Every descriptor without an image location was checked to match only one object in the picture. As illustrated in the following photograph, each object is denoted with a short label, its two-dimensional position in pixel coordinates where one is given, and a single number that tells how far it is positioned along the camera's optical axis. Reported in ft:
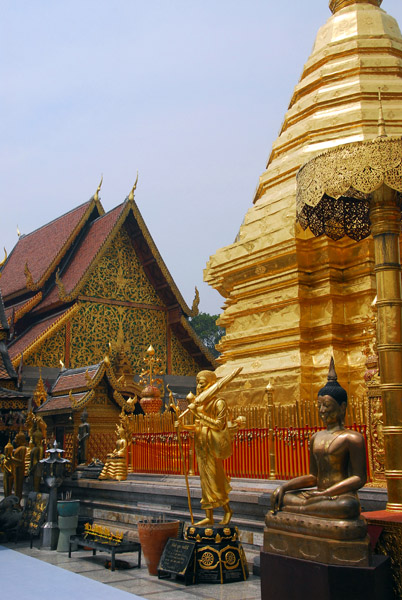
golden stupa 23.57
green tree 115.75
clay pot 16.63
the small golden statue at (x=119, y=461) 25.64
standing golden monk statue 15.97
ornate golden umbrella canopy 13.33
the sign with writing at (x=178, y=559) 15.23
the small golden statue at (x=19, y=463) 26.53
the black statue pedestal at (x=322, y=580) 9.55
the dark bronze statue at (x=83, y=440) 30.42
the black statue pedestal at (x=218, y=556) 15.14
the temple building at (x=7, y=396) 27.53
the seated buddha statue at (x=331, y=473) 10.21
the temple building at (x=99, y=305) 48.16
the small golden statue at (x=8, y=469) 27.14
